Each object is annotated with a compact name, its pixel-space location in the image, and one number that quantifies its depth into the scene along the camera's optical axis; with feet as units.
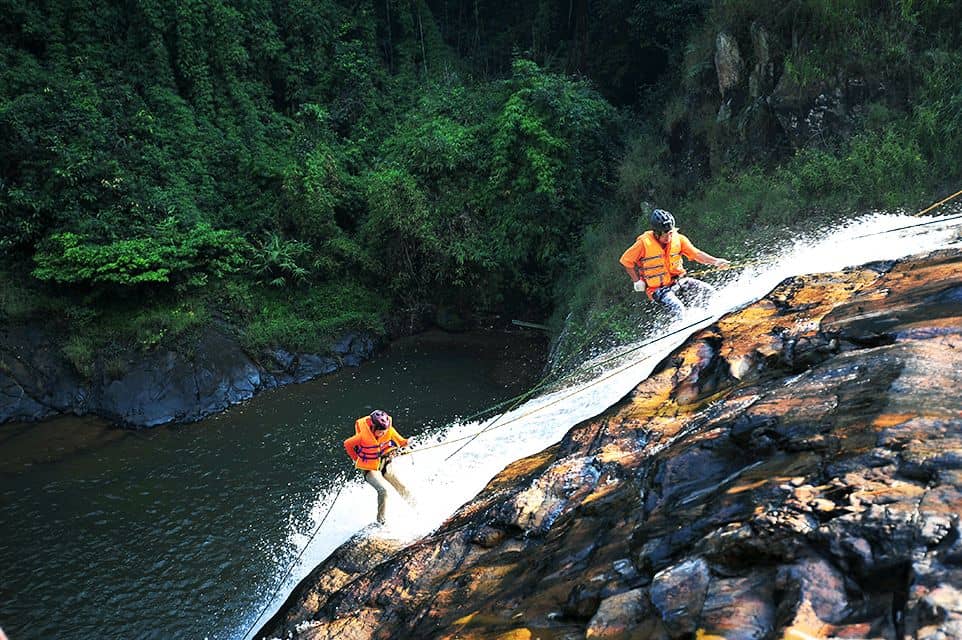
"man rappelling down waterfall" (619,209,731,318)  29.04
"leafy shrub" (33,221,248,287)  54.70
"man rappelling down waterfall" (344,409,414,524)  28.07
